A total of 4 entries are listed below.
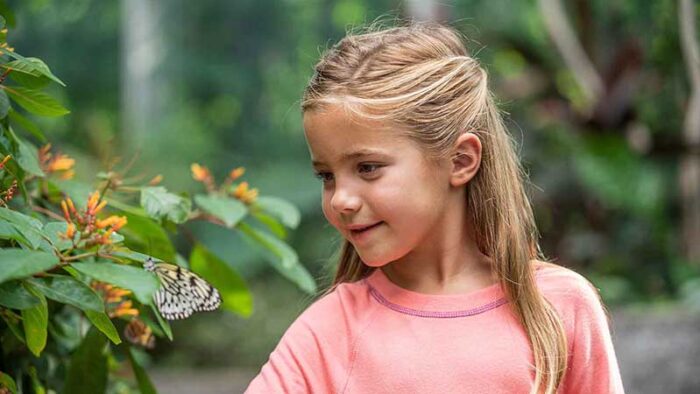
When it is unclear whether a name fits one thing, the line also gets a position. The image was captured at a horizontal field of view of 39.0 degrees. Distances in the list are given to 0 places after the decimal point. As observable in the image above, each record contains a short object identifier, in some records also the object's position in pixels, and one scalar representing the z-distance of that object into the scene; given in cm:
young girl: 181
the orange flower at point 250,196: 226
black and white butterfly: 164
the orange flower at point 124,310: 194
